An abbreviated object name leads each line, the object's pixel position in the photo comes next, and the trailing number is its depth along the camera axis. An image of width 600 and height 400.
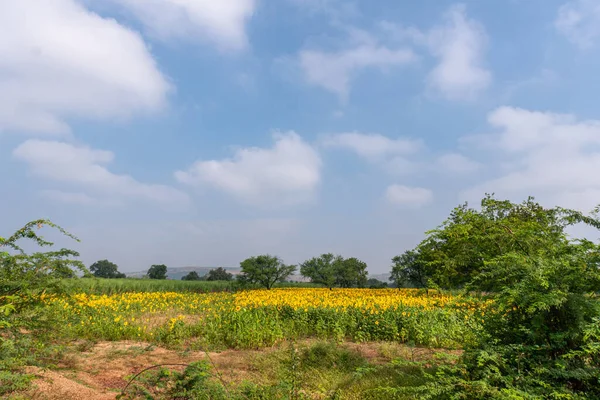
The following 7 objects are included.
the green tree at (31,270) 5.29
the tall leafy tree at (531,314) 3.52
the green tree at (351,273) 42.25
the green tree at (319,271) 34.19
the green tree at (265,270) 29.42
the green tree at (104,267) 104.00
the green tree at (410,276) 30.08
